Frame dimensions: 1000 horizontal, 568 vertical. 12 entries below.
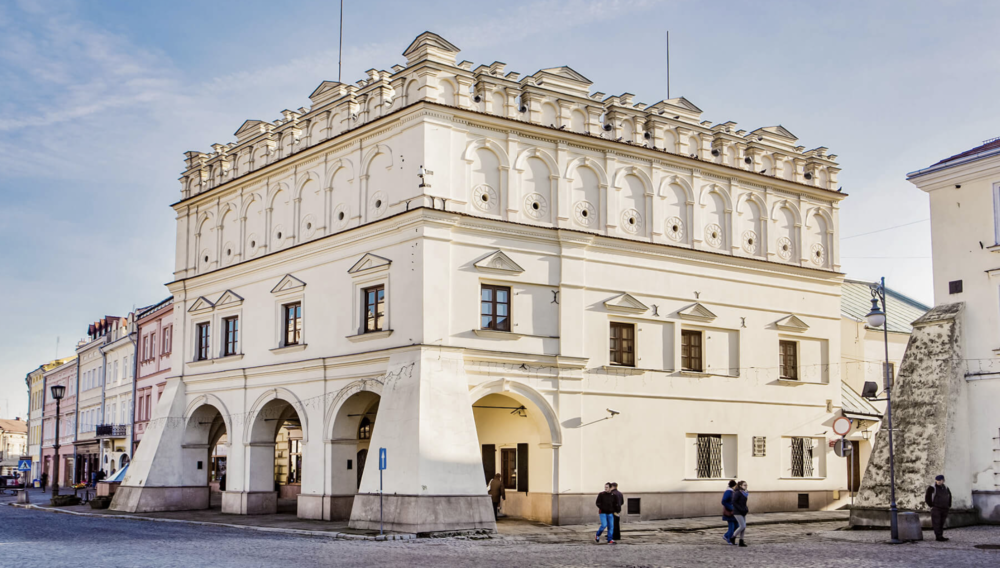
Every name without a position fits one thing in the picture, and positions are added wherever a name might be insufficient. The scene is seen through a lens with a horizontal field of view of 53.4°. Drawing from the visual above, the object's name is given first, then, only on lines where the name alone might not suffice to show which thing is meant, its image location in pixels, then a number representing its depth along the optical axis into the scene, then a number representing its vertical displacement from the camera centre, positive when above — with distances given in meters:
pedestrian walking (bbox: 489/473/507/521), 27.92 -2.08
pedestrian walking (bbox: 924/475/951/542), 21.69 -1.93
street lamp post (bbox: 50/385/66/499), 43.41 +0.94
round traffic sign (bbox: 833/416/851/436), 24.52 -0.23
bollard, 21.73 -2.39
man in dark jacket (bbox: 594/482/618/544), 23.17 -2.15
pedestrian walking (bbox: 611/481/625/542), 23.50 -2.16
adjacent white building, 25.03 +3.26
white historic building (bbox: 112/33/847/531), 26.88 +3.25
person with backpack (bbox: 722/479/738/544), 22.70 -2.22
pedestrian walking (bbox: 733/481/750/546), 22.39 -2.08
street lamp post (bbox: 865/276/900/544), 21.79 +0.11
